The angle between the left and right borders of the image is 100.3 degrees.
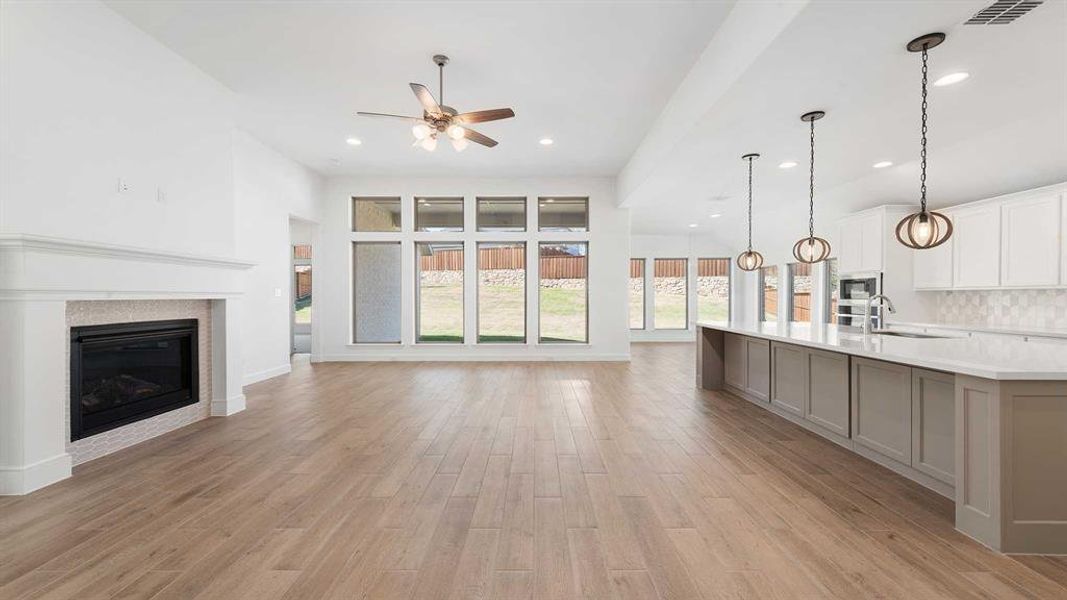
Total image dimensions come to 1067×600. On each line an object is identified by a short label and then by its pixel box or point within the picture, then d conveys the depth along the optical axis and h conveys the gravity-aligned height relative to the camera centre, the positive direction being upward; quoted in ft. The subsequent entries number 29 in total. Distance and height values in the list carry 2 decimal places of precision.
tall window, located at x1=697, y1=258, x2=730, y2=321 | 37.68 +1.20
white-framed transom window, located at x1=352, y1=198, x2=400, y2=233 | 26.78 +5.14
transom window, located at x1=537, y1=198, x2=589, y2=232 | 27.20 +5.25
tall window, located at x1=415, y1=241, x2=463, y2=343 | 27.20 +0.40
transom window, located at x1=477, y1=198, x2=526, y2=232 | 27.04 +5.33
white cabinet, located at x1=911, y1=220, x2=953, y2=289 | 19.49 +1.49
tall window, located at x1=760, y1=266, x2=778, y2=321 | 33.83 +0.49
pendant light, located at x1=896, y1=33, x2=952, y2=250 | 10.42 +1.67
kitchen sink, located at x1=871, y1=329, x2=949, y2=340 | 14.98 -1.16
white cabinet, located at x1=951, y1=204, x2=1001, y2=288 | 17.42 +2.19
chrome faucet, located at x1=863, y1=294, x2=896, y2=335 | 12.80 -0.68
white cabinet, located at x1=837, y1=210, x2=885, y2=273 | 21.34 +2.88
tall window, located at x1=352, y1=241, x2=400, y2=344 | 26.86 +0.33
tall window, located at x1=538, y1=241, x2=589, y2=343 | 27.20 +0.47
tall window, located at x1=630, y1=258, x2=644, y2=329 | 37.52 +0.58
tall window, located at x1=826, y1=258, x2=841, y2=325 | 27.27 +0.71
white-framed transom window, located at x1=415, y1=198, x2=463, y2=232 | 27.04 +5.18
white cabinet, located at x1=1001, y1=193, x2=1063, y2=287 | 15.35 +2.10
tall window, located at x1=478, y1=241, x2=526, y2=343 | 27.20 +0.40
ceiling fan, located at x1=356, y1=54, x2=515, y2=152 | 13.14 +5.47
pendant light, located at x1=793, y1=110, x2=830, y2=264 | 15.70 +1.79
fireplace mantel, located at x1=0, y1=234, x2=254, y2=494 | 8.81 -0.73
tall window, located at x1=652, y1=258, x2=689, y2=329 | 37.63 +0.59
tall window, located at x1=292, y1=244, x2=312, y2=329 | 33.12 +1.10
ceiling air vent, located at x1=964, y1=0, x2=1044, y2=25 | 8.01 +5.35
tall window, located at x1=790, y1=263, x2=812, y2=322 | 30.19 +0.52
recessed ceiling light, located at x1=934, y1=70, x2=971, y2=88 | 10.64 +5.38
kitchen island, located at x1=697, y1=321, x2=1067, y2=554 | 6.66 -2.20
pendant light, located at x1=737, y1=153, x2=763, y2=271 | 18.24 +1.66
